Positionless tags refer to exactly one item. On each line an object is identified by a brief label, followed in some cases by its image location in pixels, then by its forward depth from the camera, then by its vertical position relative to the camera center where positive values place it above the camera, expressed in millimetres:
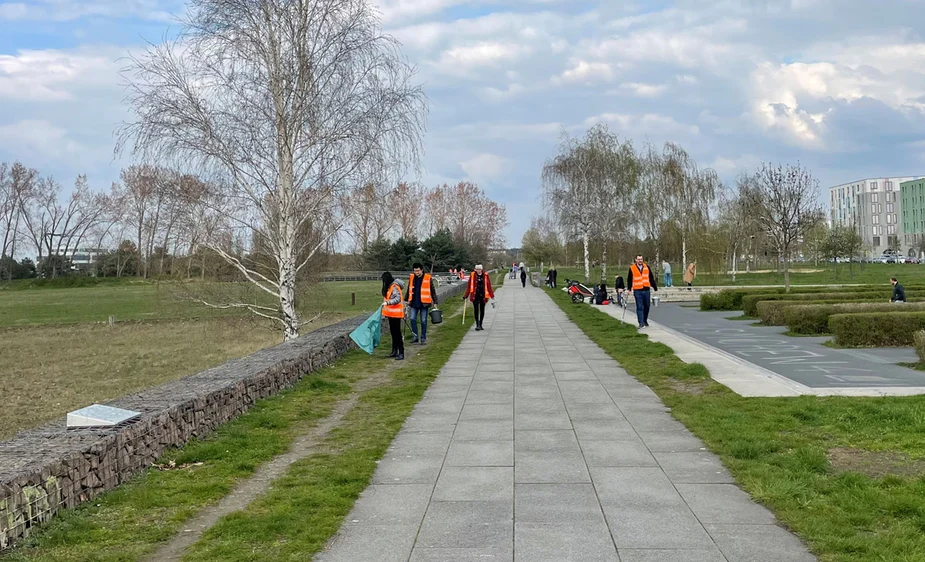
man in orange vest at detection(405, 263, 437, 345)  17328 -599
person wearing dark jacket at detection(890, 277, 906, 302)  22500 -969
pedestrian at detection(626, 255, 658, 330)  19391 -504
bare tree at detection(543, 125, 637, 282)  54188 +5550
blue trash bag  15133 -1200
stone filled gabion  4814 -1267
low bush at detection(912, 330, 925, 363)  12266 -1290
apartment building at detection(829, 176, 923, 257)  155375 +9810
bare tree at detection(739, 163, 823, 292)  32594 +2132
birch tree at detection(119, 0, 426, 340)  17047 +3378
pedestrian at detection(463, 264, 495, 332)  20594 -631
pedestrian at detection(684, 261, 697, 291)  39438 -527
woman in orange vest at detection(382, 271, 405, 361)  14531 -698
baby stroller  34938 -1152
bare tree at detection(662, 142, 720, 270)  60250 +5398
